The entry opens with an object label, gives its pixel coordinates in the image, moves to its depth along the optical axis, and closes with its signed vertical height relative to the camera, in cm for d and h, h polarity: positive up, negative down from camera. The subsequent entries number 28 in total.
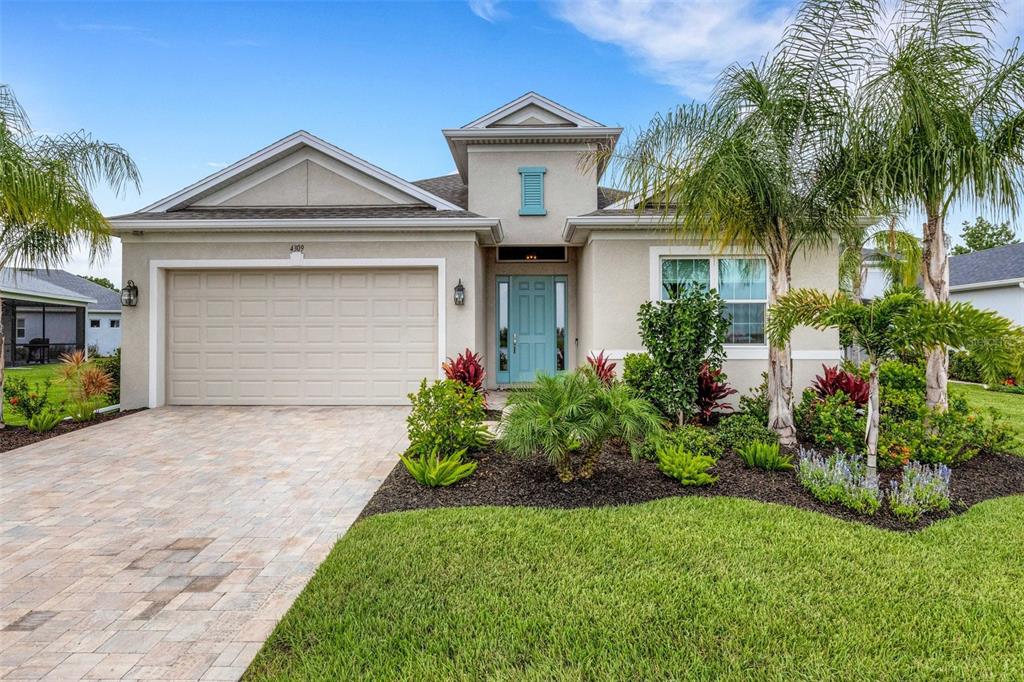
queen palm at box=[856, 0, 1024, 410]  531 +251
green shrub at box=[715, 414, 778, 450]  583 -110
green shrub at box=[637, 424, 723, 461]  540 -111
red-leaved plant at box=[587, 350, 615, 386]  822 -44
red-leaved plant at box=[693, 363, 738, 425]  714 -73
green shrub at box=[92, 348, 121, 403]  964 -53
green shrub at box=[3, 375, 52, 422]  746 -87
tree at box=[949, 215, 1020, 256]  3494 +748
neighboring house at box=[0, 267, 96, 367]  1783 +107
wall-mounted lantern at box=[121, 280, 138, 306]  896 +86
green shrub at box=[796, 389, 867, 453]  580 -102
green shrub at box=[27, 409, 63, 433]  722 -117
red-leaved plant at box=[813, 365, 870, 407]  723 -67
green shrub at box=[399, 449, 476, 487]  483 -126
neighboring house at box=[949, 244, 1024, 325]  1622 +205
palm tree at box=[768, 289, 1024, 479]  435 +11
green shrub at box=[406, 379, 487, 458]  536 -87
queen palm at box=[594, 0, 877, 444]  566 +225
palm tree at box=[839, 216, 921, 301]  1064 +195
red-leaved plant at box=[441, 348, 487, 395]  848 -50
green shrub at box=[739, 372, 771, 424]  660 -89
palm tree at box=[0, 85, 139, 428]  630 +203
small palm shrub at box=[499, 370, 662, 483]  466 -75
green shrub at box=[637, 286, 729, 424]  651 -4
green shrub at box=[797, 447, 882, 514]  427 -129
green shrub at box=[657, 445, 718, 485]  481 -123
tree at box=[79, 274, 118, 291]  4578 +566
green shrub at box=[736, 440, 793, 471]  521 -123
